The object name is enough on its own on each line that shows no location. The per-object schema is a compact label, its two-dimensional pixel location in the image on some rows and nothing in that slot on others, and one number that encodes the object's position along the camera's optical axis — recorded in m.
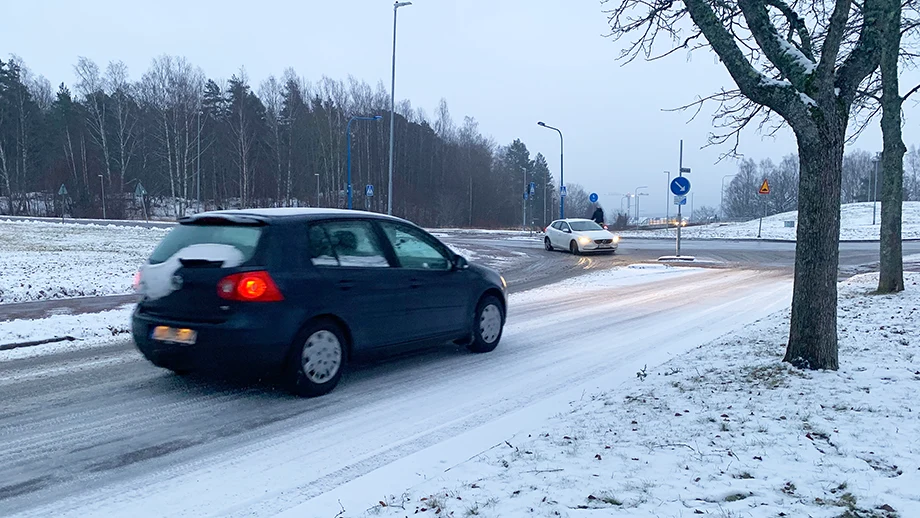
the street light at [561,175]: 43.61
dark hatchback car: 5.48
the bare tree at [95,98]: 65.88
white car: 26.72
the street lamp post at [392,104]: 27.91
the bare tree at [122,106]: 66.88
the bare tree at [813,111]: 5.82
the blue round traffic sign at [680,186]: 22.70
